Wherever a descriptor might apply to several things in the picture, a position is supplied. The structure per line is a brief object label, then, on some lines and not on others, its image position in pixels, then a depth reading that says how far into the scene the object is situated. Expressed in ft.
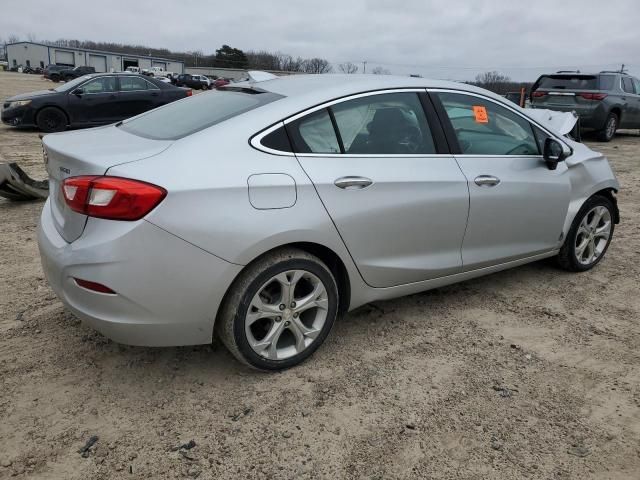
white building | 248.32
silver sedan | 7.61
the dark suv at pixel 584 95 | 39.91
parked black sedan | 36.81
